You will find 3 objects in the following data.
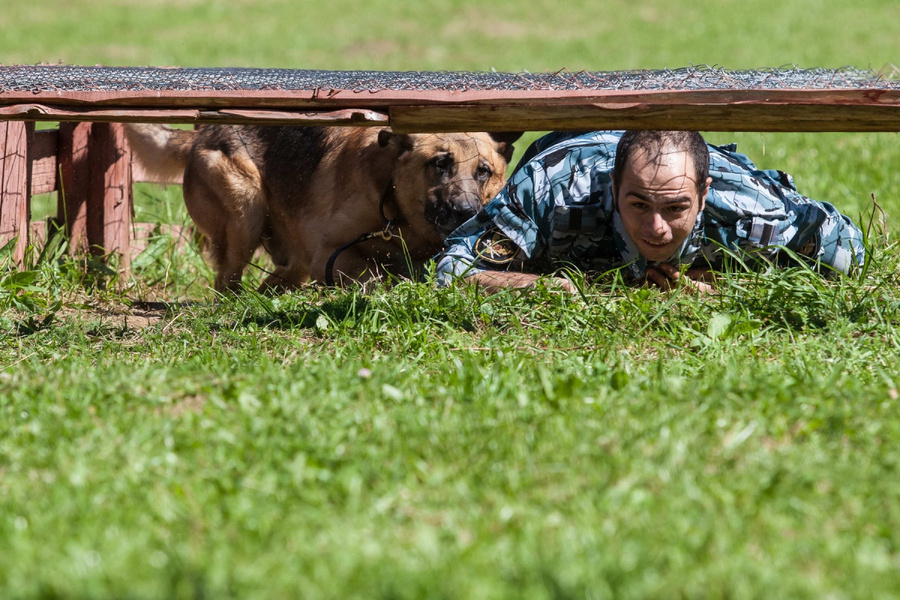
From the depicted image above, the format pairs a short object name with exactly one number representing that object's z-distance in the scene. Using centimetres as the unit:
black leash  1163
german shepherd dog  1191
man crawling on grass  925
